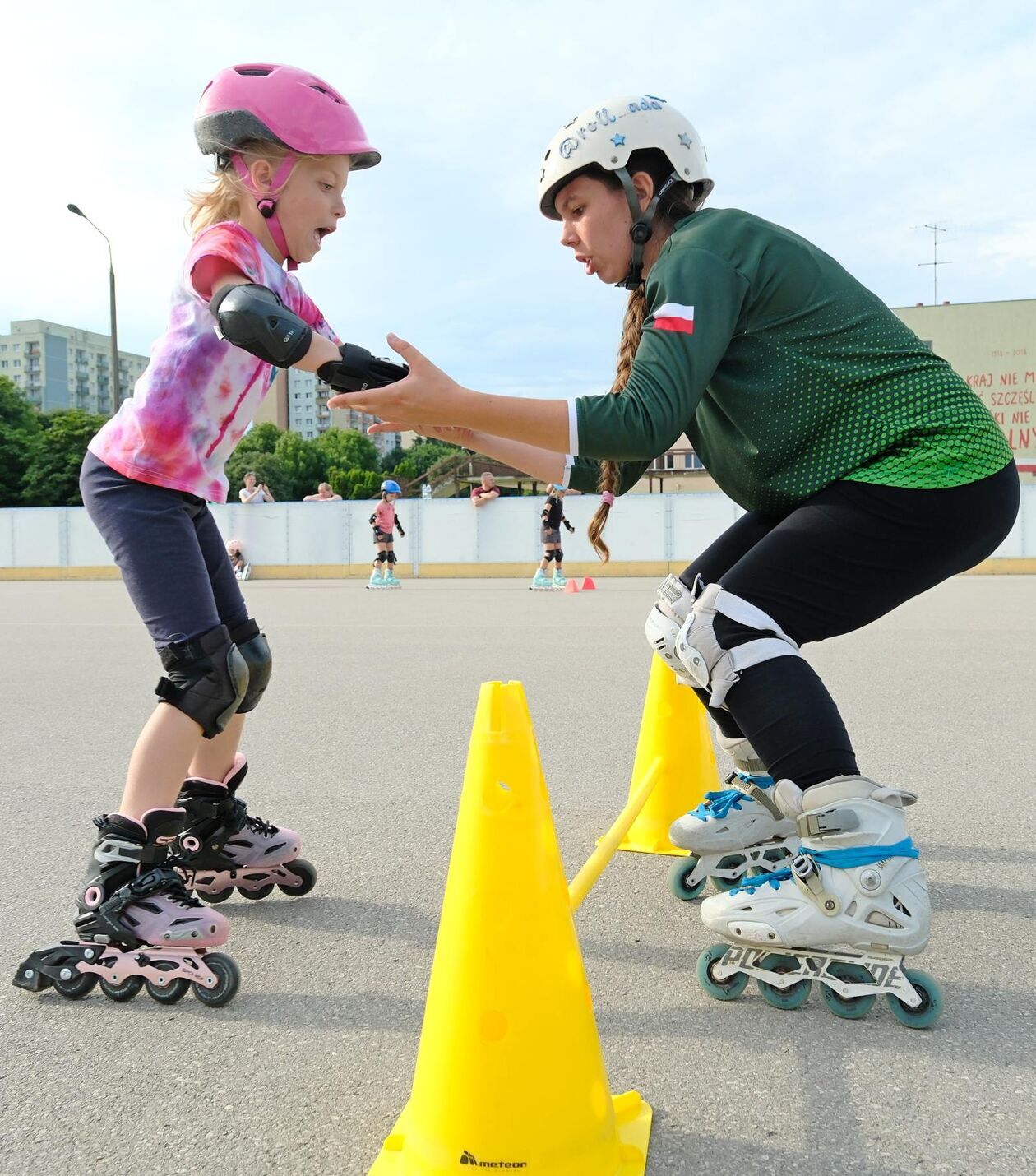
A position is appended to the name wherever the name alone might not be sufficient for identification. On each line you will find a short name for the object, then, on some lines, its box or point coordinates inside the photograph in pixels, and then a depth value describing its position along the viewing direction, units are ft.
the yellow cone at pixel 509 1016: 4.97
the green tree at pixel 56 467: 181.98
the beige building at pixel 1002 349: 229.45
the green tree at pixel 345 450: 348.55
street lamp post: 84.94
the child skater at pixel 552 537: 61.31
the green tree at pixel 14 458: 186.29
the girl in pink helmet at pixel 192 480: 7.52
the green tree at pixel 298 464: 310.65
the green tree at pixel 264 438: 324.19
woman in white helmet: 6.87
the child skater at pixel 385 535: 64.80
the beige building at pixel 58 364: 434.30
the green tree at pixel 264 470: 278.87
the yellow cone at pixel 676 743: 11.39
